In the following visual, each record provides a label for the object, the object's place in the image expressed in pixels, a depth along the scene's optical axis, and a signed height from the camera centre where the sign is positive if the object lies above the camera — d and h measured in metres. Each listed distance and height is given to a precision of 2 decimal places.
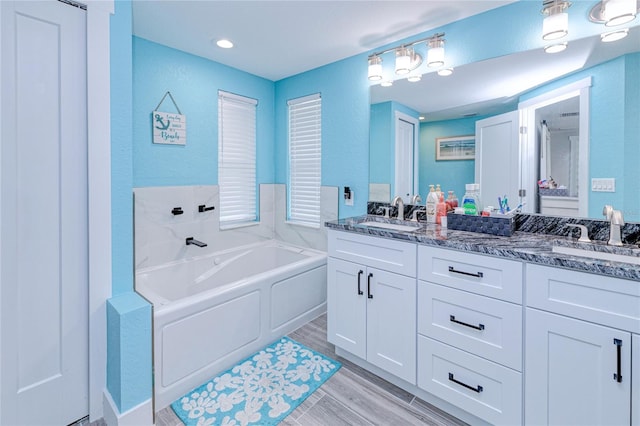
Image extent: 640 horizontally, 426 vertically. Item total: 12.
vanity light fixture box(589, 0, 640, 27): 1.49 +1.02
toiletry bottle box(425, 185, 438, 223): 2.21 +0.03
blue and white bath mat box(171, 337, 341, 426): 1.64 -1.10
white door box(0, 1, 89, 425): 1.34 -0.03
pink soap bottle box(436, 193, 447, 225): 2.14 +0.00
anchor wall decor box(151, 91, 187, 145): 2.54 +0.71
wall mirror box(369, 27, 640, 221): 1.64 +0.63
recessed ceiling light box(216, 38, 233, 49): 2.47 +1.39
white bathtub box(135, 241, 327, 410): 1.76 -0.70
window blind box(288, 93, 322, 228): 3.18 +0.54
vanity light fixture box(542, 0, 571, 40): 1.69 +1.07
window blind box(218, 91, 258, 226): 3.07 +0.54
